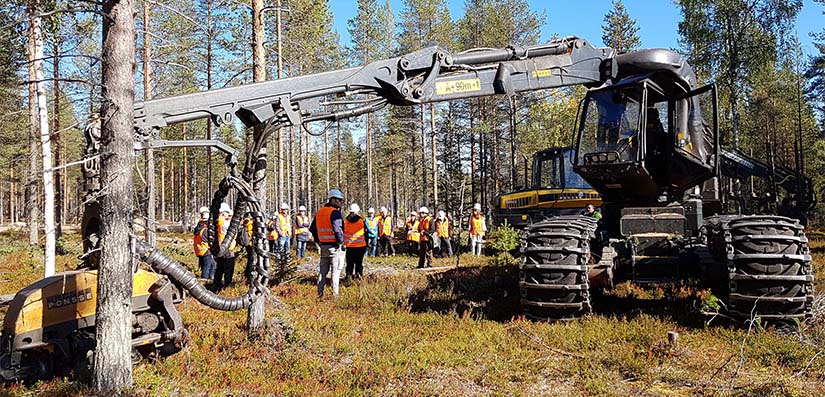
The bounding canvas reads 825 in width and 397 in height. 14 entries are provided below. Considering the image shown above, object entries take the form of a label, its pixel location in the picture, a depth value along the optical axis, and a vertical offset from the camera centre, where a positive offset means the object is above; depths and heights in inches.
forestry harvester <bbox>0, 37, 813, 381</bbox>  201.5 +0.7
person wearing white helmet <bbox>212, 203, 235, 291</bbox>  411.2 -47.7
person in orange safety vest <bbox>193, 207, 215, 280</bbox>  468.8 -36.2
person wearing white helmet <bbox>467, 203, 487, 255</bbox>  666.2 -34.7
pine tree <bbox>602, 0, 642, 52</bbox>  1183.6 +372.3
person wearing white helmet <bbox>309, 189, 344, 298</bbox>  384.8 -22.5
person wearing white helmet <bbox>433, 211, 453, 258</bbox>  691.4 -38.3
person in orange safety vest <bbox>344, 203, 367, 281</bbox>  424.8 -29.9
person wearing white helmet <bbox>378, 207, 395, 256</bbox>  719.7 -36.9
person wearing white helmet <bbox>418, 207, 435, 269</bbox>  566.3 -39.3
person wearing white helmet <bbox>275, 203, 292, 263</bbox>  665.6 -25.2
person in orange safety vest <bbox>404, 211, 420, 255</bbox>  727.7 -40.0
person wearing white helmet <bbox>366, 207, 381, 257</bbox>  693.9 -35.0
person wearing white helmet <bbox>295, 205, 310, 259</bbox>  661.3 -30.2
